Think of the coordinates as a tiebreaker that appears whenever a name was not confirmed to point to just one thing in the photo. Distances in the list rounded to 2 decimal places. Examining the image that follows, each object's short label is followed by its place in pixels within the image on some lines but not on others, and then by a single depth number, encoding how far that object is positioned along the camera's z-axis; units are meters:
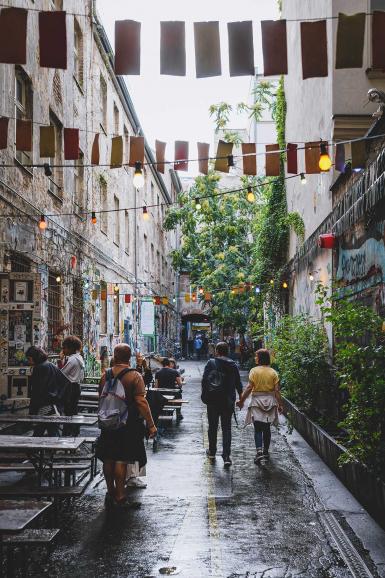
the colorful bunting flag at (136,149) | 11.32
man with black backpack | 9.66
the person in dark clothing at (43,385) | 8.84
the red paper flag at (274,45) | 6.92
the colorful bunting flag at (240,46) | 6.82
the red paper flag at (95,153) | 11.16
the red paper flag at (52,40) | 6.93
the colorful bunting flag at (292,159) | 11.97
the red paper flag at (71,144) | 10.64
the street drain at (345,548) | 5.17
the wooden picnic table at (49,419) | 7.96
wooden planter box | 6.64
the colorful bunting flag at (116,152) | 10.88
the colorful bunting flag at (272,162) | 12.40
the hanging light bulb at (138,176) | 11.28
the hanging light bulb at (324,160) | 10.40
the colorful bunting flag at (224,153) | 11.59
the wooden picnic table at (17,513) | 4.09
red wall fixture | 12.43
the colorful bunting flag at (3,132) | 9.46
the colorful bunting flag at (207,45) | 6.83
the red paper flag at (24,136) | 9.96
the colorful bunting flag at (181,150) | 12.04
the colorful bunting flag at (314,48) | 7.03
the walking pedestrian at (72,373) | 9.80
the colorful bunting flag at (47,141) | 10.07
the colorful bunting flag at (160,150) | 12.16
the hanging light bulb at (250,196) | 13.95
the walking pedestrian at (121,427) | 7.12
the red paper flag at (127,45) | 6.94
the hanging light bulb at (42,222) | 13.37
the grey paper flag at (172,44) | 6.86
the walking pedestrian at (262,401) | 9.71
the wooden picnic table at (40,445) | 6.54
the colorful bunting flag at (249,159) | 11.97
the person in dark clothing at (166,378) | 14.65
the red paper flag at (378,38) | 6.82
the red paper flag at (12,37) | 6.80
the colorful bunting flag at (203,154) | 11.93
